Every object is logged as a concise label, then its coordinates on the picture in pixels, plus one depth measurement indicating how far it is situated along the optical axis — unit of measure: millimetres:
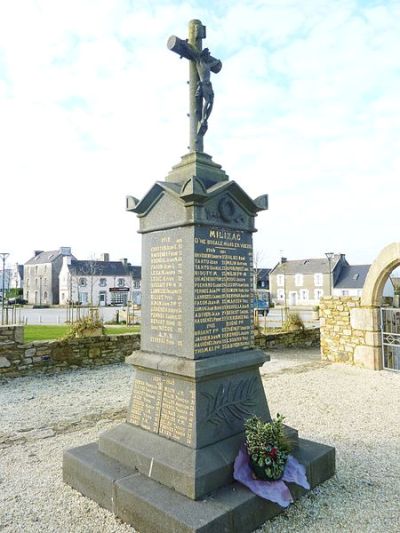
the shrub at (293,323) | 15180
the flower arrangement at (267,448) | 3449
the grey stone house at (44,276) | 54406
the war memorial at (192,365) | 3385
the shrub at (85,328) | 10977
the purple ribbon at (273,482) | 3338
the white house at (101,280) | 51500
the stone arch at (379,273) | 9828
